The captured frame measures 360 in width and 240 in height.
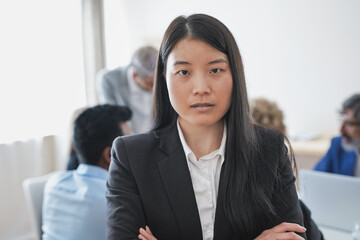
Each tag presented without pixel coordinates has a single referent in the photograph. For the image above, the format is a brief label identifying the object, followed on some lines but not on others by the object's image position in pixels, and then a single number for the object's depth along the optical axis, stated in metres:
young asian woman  1.02
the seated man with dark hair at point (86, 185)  1.43
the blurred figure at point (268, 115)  2.45
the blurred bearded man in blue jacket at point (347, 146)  2.30
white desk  1.56
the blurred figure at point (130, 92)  2.62
